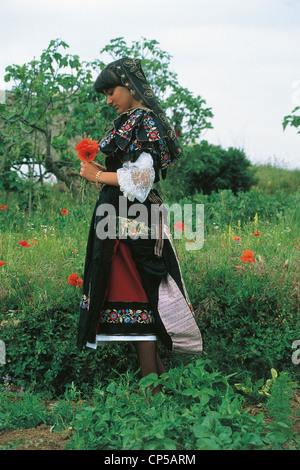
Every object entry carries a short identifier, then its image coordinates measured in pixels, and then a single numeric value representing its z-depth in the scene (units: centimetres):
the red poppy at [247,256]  381
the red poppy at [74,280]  375
